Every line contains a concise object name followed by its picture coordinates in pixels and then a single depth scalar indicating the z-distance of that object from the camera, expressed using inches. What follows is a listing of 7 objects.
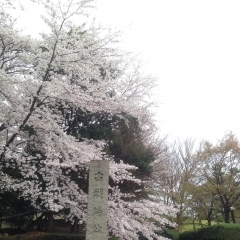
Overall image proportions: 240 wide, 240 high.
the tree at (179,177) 750.5
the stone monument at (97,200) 247.6
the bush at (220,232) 537.6
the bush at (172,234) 822.8
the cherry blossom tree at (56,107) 269.1
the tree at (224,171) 747.4
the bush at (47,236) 376.6
